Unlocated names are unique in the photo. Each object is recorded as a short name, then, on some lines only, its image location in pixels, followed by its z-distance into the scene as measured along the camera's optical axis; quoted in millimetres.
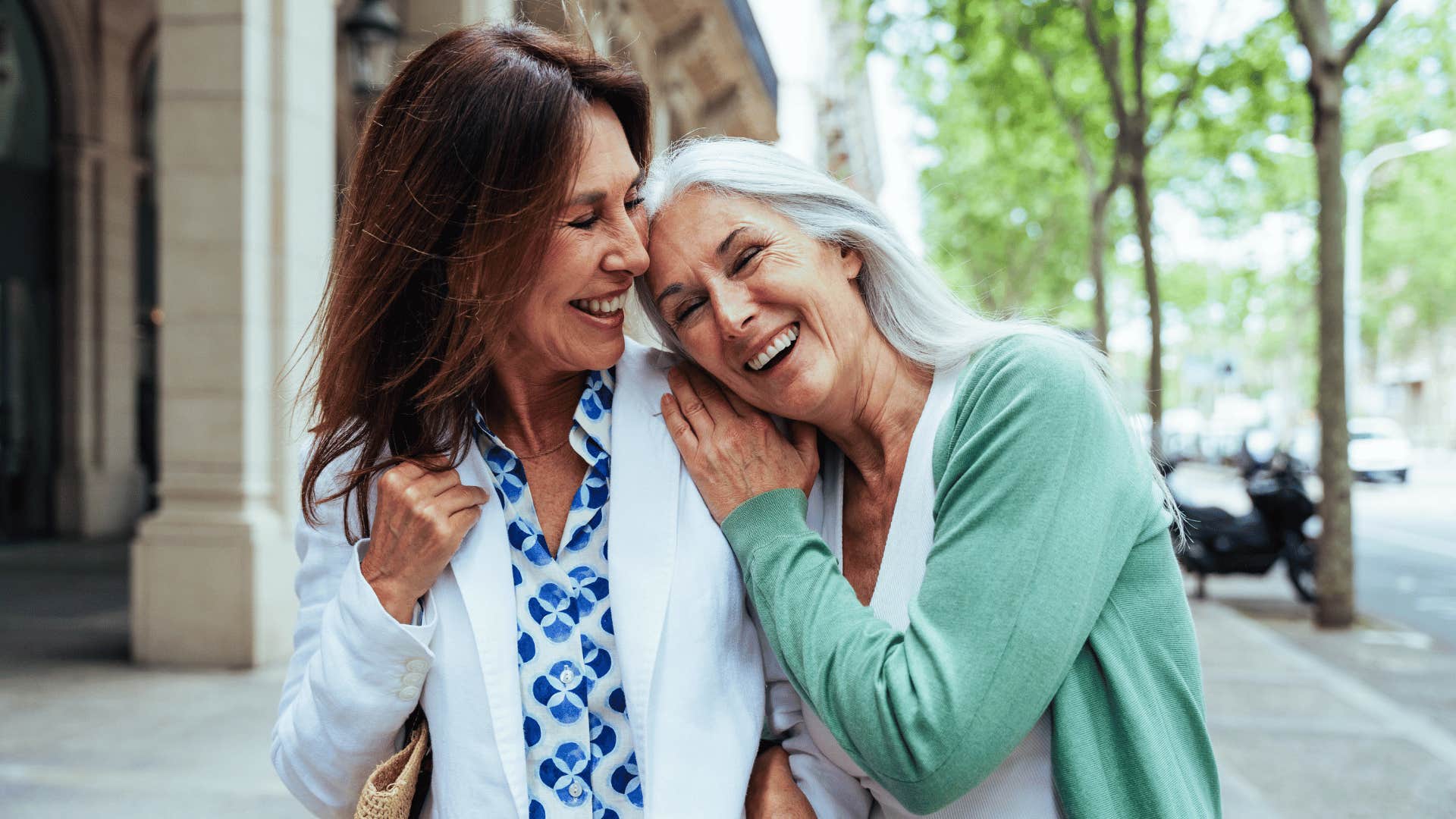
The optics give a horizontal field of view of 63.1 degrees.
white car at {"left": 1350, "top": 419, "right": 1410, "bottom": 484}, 34094
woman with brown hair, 1785
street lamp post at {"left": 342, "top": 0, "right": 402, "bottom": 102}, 7848
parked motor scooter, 11570
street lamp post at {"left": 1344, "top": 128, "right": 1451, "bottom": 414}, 31297
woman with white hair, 1626
